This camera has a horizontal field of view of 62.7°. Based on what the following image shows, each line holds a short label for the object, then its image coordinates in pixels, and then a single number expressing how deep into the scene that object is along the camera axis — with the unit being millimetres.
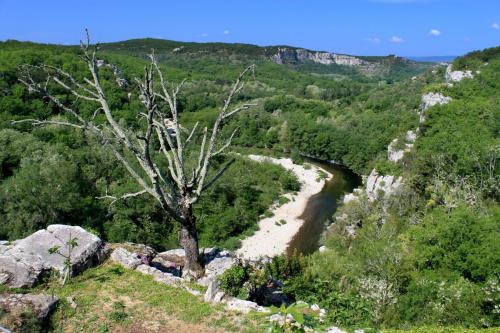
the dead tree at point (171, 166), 11750
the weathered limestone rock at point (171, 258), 16683
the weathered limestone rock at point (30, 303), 10961
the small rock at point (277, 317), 9944
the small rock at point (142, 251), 16030
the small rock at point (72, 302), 11875
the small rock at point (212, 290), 12439
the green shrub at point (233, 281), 12844
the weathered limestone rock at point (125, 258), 14734
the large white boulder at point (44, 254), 12867
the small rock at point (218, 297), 12391
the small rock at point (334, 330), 10608
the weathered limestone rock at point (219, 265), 14074
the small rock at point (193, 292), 12828
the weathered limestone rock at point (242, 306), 11906
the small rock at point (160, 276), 13574
